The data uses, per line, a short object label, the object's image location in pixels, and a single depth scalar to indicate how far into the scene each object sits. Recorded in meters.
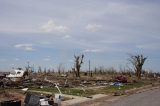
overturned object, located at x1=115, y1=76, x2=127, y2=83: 29.78
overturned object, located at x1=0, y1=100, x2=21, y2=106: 9.11
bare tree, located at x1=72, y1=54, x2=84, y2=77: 36.50
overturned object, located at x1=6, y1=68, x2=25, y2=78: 25.56
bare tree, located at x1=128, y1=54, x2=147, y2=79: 38.90
